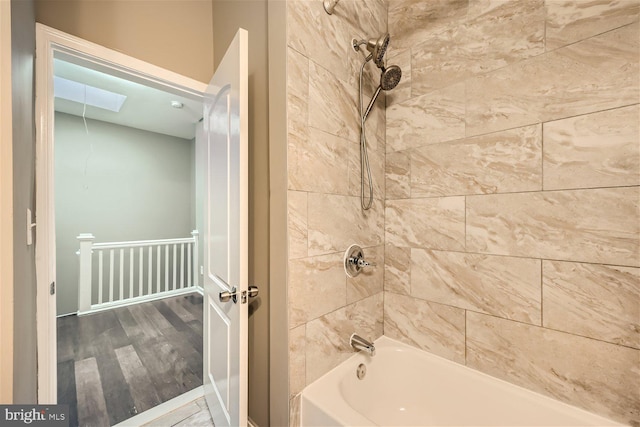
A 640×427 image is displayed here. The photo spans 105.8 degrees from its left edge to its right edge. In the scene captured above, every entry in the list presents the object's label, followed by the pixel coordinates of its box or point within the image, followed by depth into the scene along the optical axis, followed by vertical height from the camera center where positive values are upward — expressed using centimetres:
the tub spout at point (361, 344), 133 -74
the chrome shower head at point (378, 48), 122 +84
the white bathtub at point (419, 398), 103 -91
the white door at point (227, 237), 102 -13
